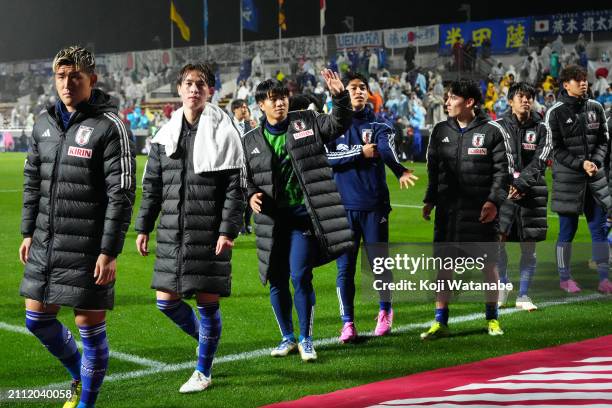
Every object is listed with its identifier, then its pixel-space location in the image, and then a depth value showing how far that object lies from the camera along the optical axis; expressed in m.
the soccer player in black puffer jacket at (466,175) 6.71
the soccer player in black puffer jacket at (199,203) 5.20
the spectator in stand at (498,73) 31.44
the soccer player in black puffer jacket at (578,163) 8.50
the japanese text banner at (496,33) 31.77
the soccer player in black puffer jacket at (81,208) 4.59
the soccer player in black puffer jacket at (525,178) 7.45
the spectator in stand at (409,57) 35.16
